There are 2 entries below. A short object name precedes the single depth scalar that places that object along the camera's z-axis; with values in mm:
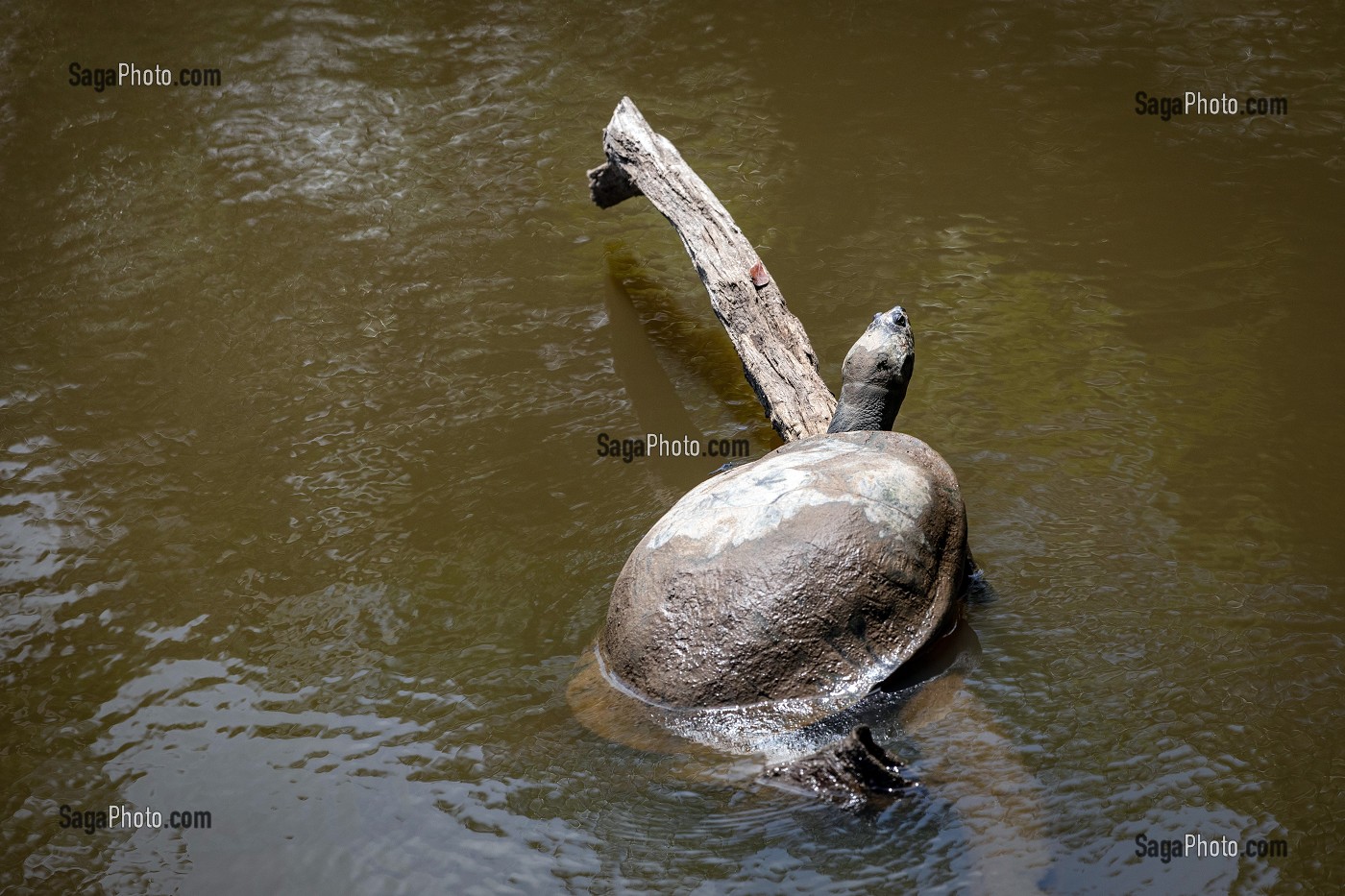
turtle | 5137
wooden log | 7539
